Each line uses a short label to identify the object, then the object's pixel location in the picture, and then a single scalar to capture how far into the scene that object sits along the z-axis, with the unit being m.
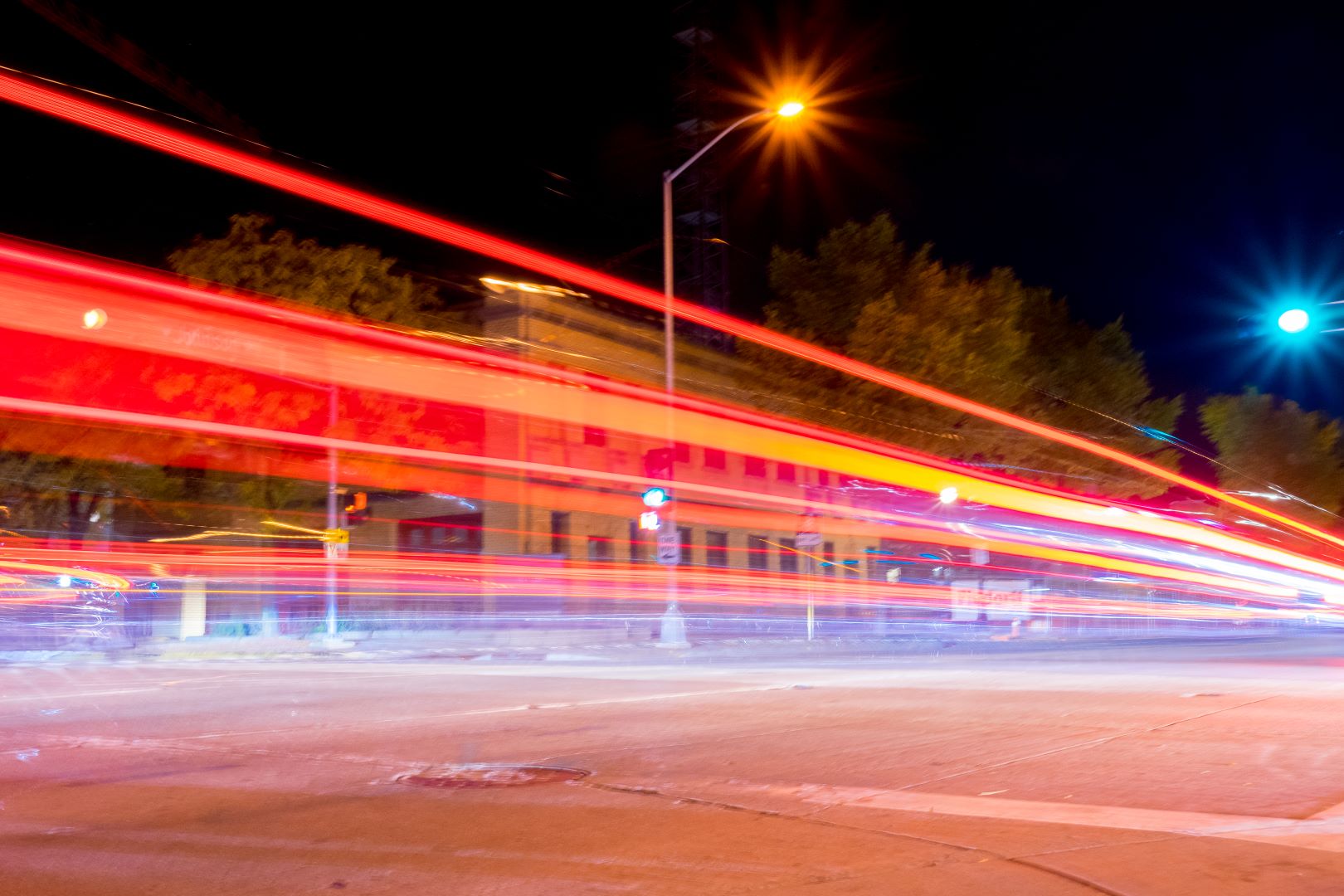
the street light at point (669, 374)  26.59
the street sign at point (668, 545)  26.05
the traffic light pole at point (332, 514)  26.94
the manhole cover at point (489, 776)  8.40
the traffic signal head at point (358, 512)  34.96
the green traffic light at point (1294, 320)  15.83
